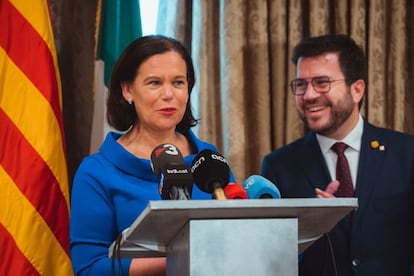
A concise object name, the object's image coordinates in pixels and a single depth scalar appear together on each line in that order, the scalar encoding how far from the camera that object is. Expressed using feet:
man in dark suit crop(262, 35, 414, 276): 15.58
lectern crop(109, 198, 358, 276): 7.80
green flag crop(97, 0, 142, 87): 18.91
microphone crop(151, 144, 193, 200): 8.50
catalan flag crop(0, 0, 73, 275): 15.74
